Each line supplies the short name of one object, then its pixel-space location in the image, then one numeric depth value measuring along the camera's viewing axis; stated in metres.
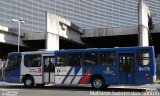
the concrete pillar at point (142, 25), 35.94
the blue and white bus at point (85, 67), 20.53
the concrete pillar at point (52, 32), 37.94
